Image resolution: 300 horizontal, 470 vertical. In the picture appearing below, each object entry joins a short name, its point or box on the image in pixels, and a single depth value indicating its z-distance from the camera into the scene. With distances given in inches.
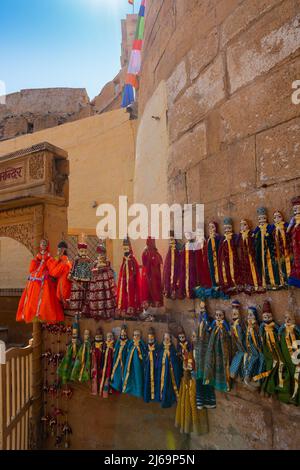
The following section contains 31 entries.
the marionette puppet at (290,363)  70.7
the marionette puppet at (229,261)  86.1
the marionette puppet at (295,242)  70.5
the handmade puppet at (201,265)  95.6
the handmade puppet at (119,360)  109.7
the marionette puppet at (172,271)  104.1
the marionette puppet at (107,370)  112.9
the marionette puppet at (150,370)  103.3
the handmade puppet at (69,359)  123.0
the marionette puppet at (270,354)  73.7
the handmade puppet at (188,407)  95.5
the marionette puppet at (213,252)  91.4
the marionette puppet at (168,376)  101.1
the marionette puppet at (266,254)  76.9
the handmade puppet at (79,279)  125.3
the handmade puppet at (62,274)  128.8
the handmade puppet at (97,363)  115.8
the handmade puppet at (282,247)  74.2
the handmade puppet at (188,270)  99.3
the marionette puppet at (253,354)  77.3
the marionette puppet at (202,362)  92.3
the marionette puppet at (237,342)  82.6
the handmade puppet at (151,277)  115.0
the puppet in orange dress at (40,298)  126.9
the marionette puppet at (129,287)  118.6
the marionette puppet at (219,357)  86.3
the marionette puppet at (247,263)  81.1
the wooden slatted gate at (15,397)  108.4
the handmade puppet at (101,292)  122.6
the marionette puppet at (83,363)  117.7
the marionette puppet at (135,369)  105.3
